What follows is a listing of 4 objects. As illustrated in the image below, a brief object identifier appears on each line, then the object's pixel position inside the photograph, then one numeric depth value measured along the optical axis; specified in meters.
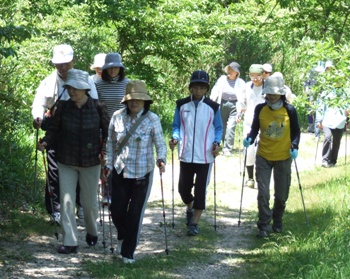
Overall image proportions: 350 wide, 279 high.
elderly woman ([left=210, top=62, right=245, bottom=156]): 17.55
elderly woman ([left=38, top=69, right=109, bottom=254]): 8.57
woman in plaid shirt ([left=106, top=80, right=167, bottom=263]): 8.45
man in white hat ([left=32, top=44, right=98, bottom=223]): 9.29
